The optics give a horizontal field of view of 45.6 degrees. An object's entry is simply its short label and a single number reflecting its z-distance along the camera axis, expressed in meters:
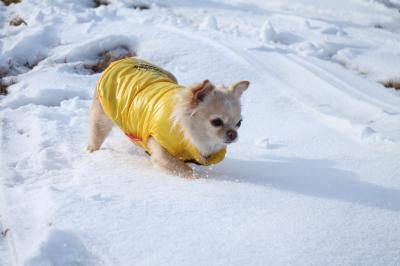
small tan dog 3.21
